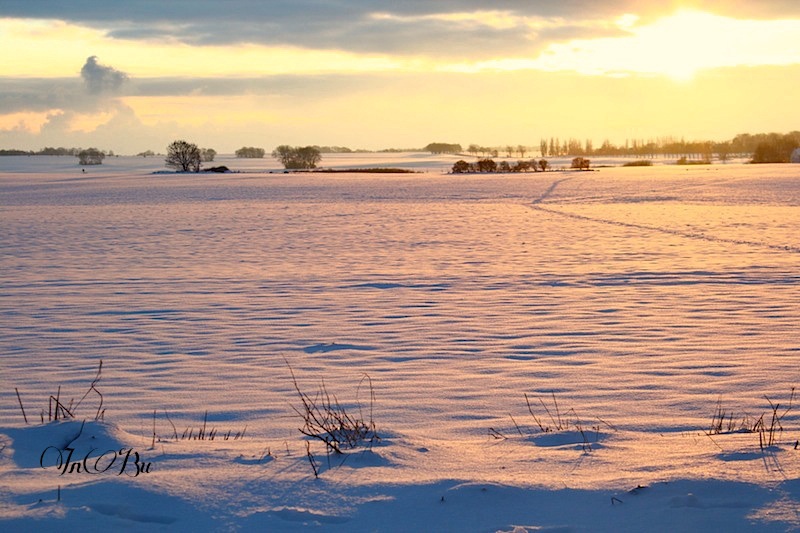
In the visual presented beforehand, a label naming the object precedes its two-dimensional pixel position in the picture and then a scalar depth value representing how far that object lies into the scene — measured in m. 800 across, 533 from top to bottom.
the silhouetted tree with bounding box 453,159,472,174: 74.61
